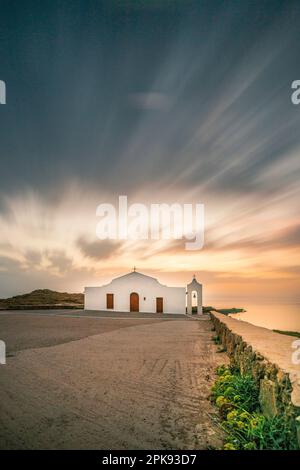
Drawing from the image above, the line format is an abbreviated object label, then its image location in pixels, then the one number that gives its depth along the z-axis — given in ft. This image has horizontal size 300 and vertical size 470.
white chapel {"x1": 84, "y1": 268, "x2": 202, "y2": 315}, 112.68
